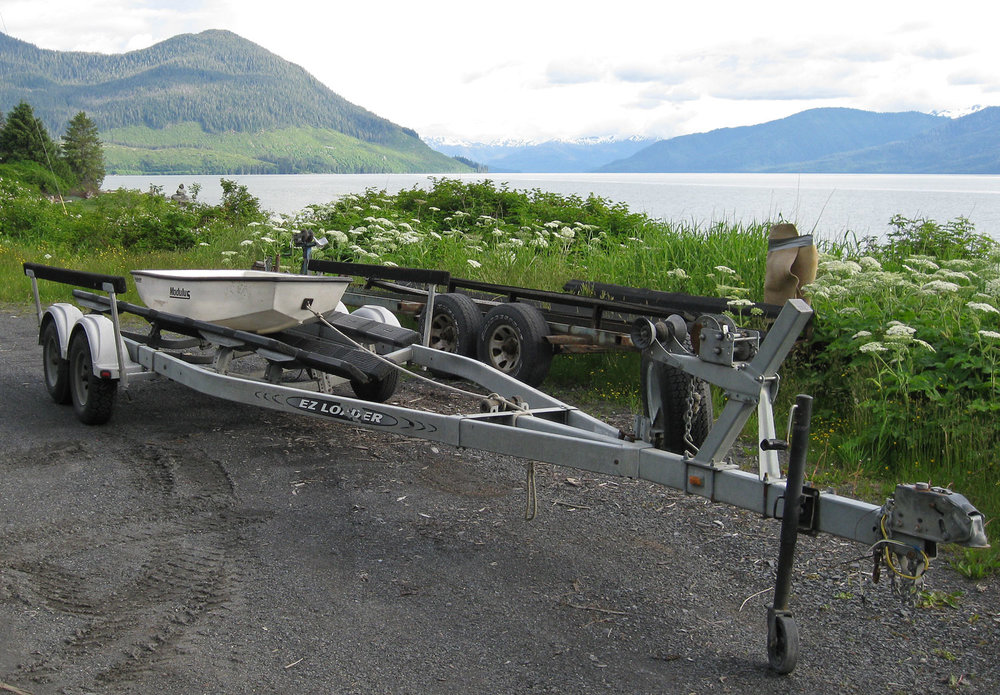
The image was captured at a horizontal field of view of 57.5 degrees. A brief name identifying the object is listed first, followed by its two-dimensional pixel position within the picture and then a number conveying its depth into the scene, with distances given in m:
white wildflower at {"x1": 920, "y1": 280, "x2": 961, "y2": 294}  6.42
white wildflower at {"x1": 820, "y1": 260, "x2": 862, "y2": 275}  7.32
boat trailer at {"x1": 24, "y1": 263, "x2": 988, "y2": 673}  3.29
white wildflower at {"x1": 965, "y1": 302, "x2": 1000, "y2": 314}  5.87
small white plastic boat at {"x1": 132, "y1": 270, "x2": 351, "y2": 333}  6.14
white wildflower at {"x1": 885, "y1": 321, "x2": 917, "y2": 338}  5.91
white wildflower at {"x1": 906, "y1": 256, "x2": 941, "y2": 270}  7.71
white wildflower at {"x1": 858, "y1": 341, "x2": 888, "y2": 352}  6.02
